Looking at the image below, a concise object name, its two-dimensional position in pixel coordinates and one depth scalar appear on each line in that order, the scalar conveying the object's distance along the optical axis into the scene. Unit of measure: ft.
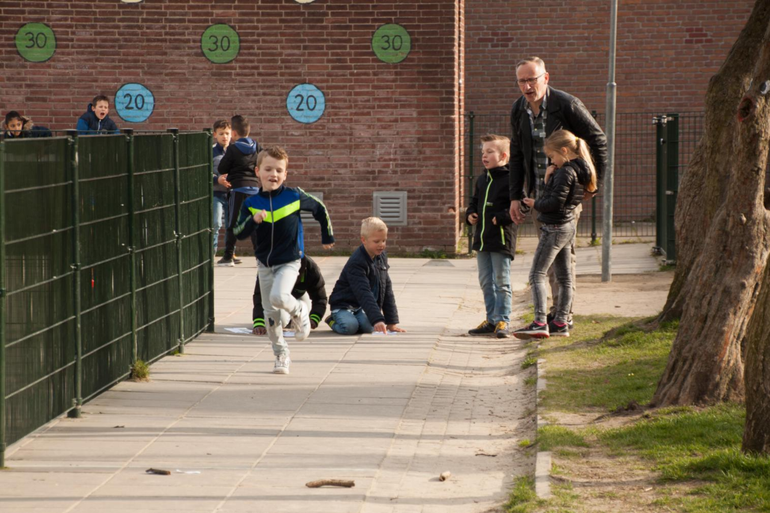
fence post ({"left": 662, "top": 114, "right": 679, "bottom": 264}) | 93.04
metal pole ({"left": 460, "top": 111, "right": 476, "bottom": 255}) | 104.52
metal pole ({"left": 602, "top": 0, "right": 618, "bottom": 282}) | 81.20
